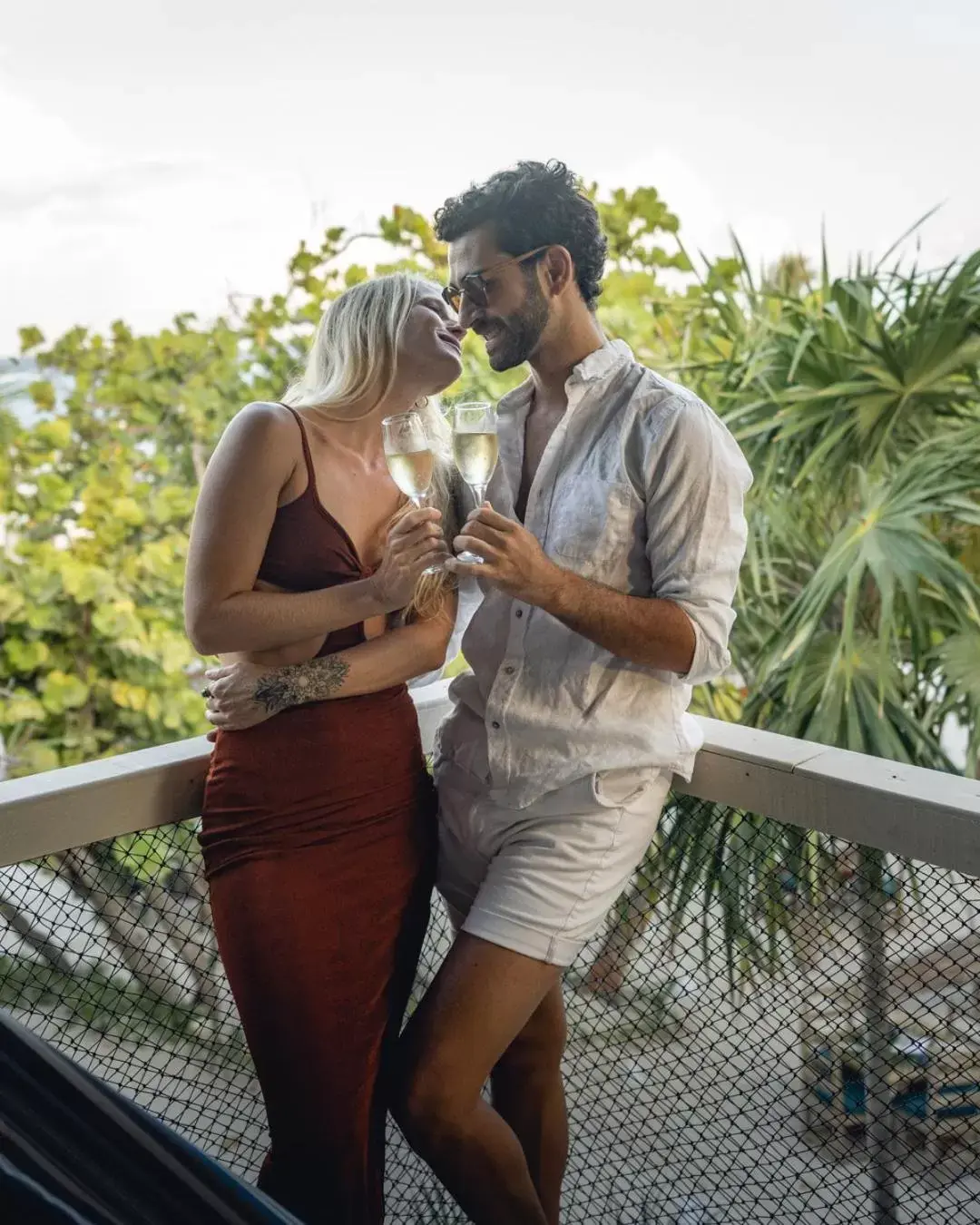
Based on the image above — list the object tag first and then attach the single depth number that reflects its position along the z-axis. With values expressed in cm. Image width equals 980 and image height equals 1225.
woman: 162
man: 155
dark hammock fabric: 103
